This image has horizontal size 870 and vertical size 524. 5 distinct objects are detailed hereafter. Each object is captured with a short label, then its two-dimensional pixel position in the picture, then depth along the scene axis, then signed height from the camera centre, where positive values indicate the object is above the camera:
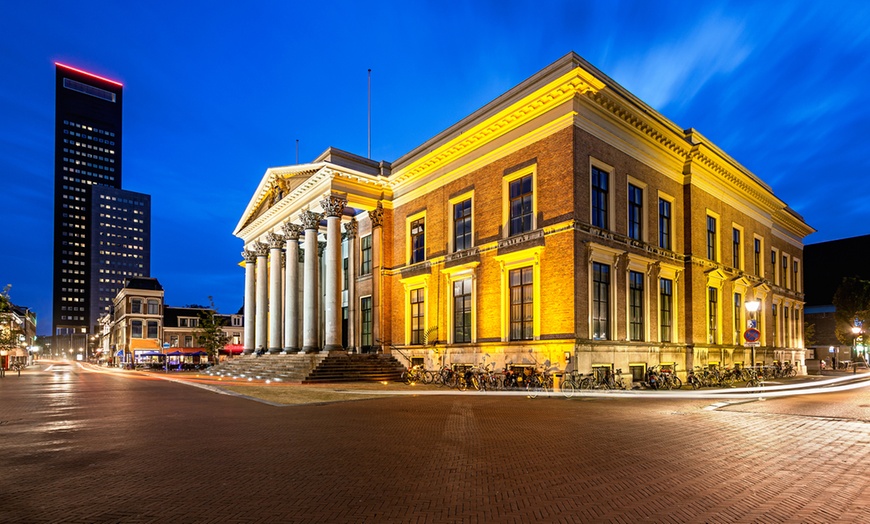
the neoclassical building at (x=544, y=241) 25.45 +3.35
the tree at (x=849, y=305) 51.41 -0.48
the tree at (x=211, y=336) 72.88 -4.85
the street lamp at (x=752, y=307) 21.36 -0.34
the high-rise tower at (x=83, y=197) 183.12 +34.58
